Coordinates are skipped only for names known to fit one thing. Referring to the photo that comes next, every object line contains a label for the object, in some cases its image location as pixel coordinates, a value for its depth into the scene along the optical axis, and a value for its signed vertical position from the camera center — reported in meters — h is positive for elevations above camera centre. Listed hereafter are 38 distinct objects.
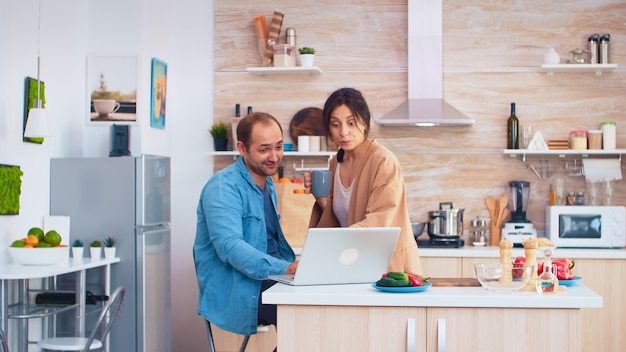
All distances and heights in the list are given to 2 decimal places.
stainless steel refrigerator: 5.24 -0.19
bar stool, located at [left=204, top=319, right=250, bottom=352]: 3.22 -0.56
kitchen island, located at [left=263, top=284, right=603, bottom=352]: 2.66 -0.40
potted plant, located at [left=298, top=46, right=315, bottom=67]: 6.00 +0.84
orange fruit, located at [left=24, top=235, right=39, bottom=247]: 4.55 -0.29
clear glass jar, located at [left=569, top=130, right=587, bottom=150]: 5.90 +0.29
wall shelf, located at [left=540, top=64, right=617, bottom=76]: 5.83 +0.76
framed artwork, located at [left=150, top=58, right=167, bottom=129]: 5.81 +0.59
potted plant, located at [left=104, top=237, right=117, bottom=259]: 5.16 -0.37
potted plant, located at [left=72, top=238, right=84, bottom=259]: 5.13 -0.38
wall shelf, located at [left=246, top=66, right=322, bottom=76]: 6.00 +0.76
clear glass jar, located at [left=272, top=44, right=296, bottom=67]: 6.03 +0.85
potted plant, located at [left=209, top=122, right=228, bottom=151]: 6.13 +0.32
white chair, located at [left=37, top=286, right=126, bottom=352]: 4.28 -0.77
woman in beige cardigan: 3.16 +0.02
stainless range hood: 5.97 +0.85
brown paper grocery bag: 5.62 -0.18
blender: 5.84 -0.22
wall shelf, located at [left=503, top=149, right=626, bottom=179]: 6.07 +0.16
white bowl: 4.49 -0.36
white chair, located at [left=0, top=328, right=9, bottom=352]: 4.02 -0.71
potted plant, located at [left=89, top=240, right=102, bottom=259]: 5.11 -0.37
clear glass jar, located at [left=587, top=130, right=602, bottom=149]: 5.89 +0.30
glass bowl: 2.79 -0.28
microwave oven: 5.68 -0.26
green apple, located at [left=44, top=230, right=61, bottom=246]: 4.59 -0.28
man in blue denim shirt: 3.07 -0.19
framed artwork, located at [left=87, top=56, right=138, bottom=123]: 5.62 +0.59
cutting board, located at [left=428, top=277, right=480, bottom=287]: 2.95 -0.32
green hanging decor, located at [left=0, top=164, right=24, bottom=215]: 4.71 -0.03
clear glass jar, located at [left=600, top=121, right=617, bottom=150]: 5.87 +0.32
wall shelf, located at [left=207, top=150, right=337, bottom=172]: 6.02 +0.20
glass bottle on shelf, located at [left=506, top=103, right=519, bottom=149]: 5.99 +0.35
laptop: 2.78 -0.22
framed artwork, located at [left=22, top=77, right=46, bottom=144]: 4.96 +0.48
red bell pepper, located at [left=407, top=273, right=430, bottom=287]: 2.80 -0.30
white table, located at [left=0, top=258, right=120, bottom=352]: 4.27 -0.53
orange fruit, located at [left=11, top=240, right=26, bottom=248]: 4.52 -0.31
